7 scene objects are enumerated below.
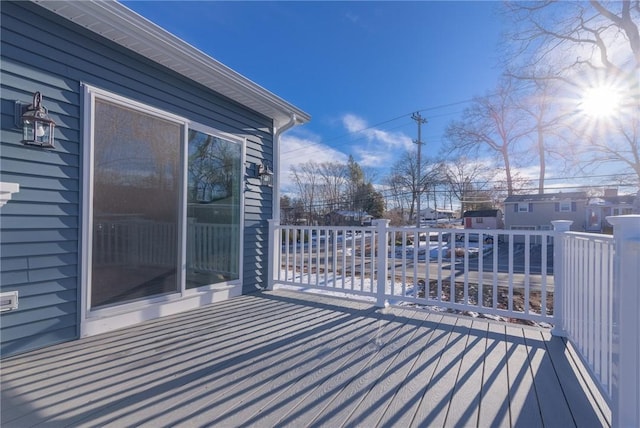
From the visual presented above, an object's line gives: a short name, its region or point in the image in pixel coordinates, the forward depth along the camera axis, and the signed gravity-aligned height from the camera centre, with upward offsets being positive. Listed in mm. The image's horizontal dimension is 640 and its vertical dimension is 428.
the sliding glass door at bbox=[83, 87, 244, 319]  2420 +67
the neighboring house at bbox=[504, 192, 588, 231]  18625 +459
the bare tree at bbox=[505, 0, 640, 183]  7230 +4398
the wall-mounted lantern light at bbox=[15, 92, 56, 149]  2010 +625
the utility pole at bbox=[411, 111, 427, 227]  18422 +5507
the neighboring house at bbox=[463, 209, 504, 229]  22672 -238
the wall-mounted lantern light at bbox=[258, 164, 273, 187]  3942 +535
